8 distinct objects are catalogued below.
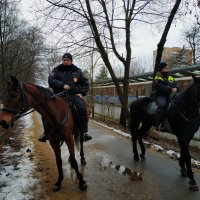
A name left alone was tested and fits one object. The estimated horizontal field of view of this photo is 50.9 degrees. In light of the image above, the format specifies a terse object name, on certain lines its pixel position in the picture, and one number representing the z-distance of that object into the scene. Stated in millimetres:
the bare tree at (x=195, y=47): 29939
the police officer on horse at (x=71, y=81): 4631
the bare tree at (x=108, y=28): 10636
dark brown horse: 4374
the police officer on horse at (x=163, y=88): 5100
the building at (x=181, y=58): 32205
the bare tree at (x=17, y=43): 13066
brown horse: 3686
